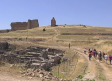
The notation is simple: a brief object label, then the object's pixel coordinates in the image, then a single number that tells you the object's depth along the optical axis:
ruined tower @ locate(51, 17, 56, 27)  95.91
